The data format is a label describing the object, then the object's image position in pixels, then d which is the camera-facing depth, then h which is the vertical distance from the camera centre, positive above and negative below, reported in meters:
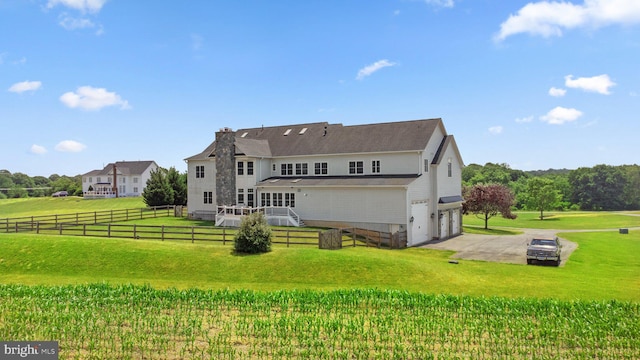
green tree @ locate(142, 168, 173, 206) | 57.66 +0.30
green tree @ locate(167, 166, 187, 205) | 60.38 +1.12
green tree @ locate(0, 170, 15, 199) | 147.96 +5.31
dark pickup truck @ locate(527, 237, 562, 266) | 25.53 -3.62
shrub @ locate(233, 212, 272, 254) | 24.62 -2.49
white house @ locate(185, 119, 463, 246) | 35.22 +1.42
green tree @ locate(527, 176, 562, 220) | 72.88 -0.80
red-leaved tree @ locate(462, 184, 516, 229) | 48.00 -1.02
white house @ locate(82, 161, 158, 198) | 91.00 +3.26
